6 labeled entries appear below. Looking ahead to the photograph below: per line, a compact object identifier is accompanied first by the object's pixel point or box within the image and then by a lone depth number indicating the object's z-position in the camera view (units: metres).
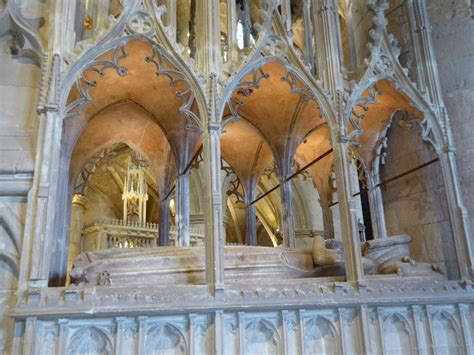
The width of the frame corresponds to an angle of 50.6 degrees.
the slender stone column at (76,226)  16.62
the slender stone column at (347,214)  5.78
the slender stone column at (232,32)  6.48
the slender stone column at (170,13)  6.38
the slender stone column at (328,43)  6.63
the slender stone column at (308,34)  7.39
